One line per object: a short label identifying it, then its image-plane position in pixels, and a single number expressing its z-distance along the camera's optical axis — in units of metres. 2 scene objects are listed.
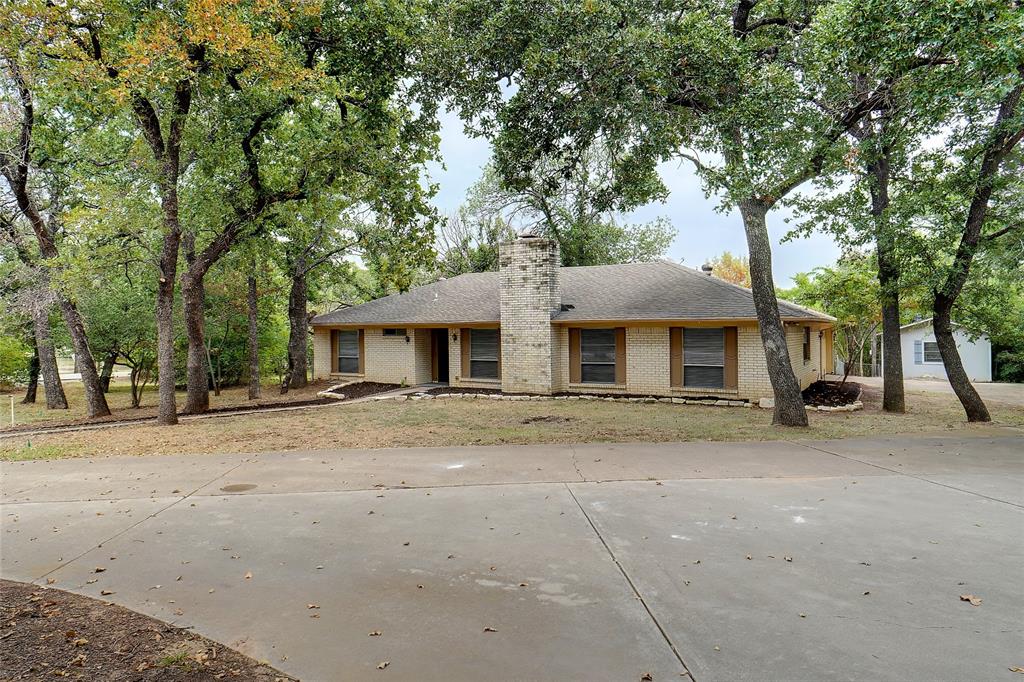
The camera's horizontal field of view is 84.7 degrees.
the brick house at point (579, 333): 15.26
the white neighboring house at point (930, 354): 24.73
